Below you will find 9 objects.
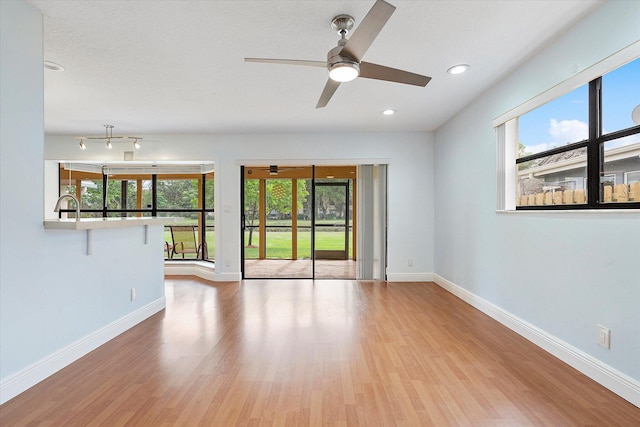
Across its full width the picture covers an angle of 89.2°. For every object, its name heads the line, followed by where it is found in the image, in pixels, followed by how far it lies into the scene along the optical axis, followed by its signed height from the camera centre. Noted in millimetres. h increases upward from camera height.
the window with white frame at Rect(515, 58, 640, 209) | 2053 +490
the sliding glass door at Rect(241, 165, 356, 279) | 6641 -158
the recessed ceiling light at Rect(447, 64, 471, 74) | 3035 +1364
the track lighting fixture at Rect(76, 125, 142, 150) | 5059 +1289
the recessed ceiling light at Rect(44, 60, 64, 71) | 2975 +1368
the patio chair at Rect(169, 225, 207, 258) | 6344 -568
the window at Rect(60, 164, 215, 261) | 6258 +313
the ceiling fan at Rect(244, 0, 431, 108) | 1704 +997
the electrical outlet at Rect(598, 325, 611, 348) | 2129 -829
